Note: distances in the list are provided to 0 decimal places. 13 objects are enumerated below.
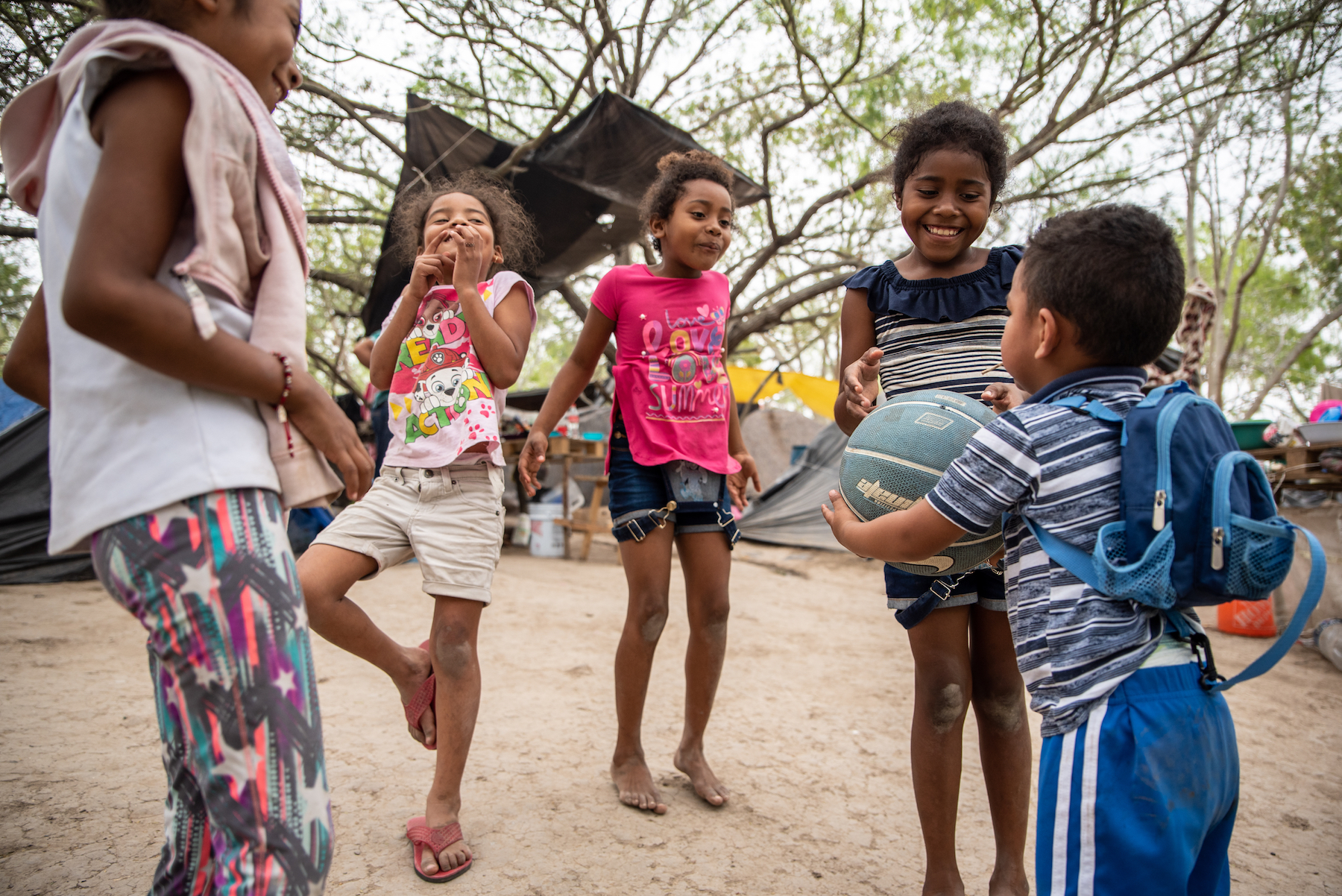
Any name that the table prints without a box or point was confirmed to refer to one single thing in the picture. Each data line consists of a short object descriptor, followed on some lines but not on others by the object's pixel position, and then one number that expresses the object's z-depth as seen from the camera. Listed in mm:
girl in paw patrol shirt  2223
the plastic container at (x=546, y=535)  8828
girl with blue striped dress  1975
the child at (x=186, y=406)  1053
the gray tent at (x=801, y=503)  10766
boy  1280
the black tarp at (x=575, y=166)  6039
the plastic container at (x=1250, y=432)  6344
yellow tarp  12406
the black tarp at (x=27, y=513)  5898
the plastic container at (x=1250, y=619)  5590
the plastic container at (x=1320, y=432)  5723
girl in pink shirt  2688
